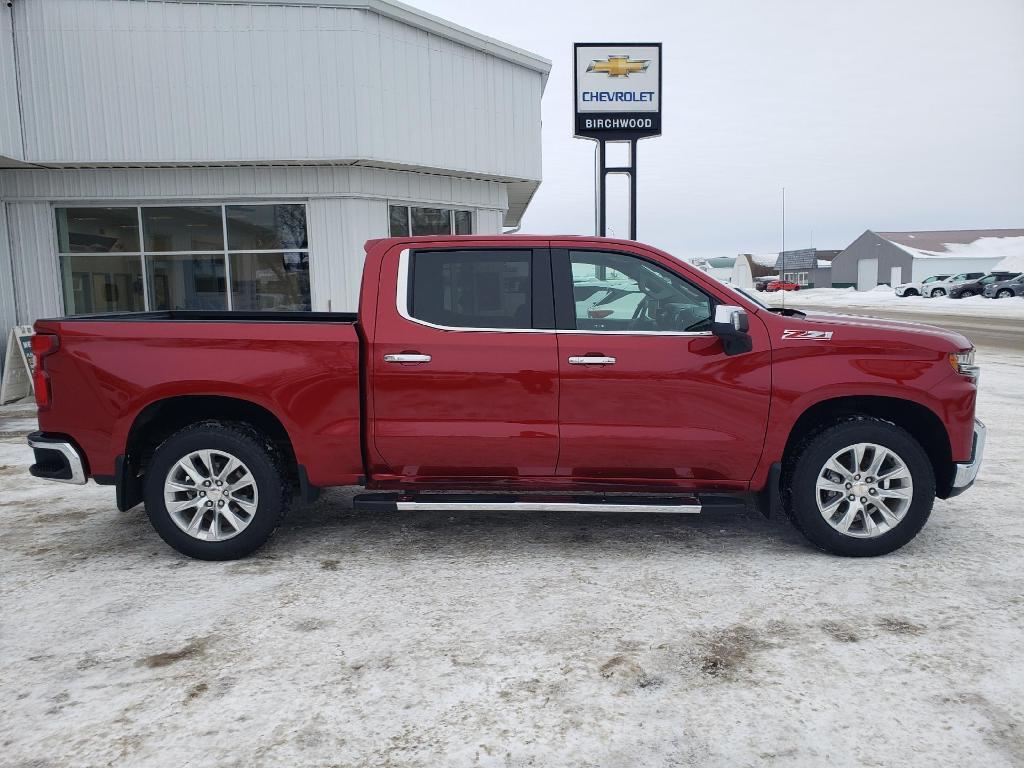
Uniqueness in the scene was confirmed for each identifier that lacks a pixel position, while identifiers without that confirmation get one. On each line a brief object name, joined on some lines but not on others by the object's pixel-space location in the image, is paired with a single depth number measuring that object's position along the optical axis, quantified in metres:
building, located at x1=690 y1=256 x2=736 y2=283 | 124.39
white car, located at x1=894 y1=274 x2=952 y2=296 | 52.19
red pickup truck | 4.57
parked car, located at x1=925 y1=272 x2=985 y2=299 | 51.03
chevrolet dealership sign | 17.41
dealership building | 11.87
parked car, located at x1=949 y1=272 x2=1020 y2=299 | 48.02
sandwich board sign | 11.51
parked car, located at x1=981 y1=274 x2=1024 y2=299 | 44.62
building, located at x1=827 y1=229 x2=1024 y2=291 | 73.31
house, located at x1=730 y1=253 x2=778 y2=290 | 108.81
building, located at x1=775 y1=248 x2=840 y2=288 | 96.69
